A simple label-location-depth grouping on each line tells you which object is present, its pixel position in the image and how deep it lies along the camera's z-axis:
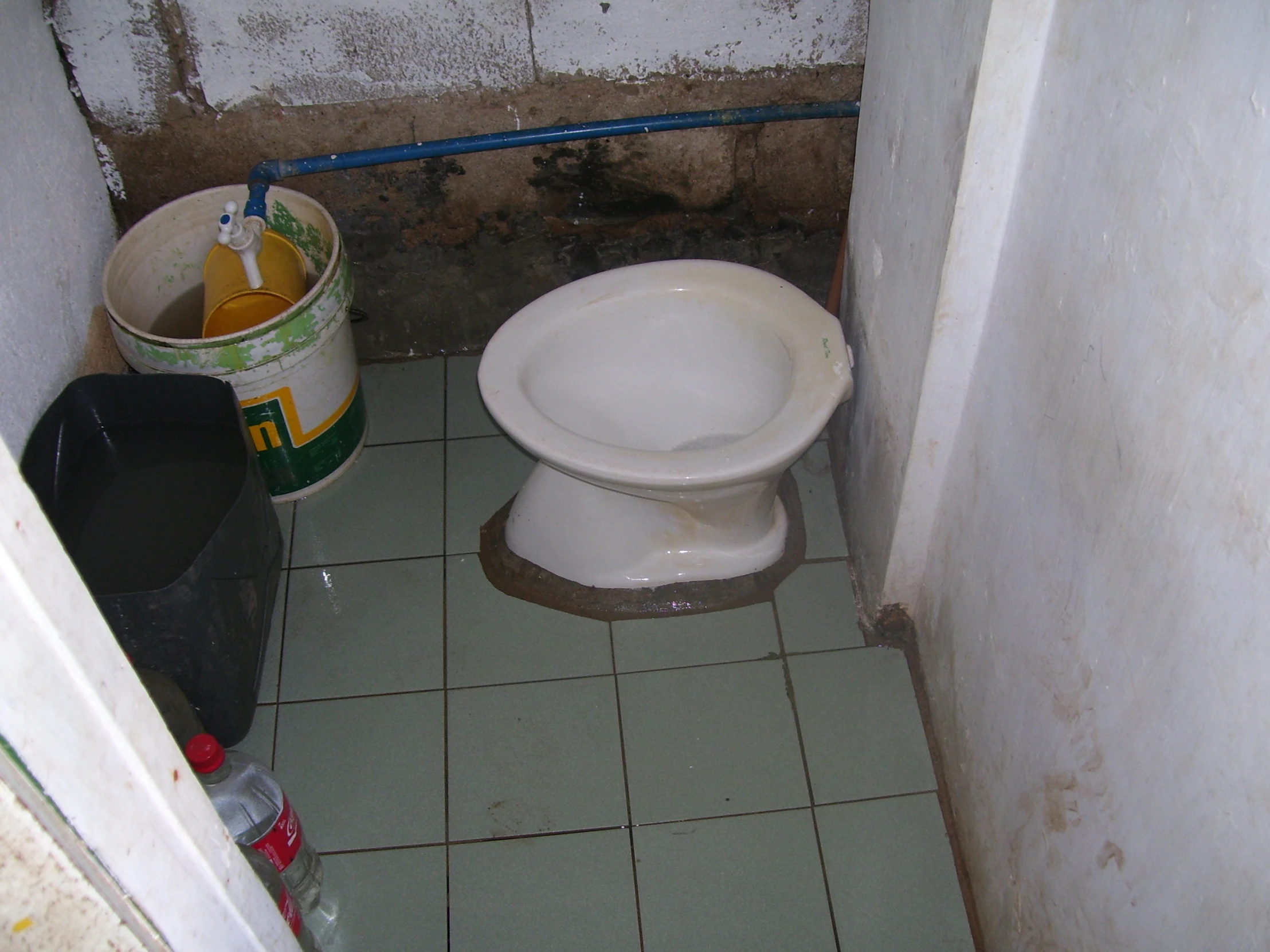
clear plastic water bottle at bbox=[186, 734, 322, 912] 1.33
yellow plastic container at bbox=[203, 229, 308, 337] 1.77
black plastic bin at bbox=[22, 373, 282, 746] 1.41
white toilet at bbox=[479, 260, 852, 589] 1.49
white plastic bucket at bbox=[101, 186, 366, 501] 1.65
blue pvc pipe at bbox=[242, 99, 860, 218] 1.83
